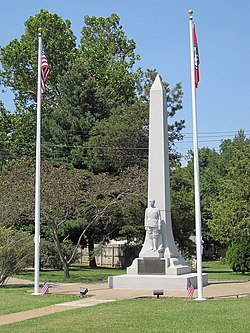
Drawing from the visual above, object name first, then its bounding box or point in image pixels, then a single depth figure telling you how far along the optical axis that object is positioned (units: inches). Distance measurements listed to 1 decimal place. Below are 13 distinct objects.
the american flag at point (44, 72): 823.7
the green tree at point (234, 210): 1314.0
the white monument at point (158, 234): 887.1
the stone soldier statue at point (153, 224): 938.1
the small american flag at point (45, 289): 804.5
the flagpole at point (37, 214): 797.2
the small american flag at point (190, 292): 745.6
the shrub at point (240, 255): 1313.5
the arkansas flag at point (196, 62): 758.5
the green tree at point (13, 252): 931.3
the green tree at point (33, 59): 2133.4
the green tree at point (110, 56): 2107.5
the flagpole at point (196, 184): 725.3
